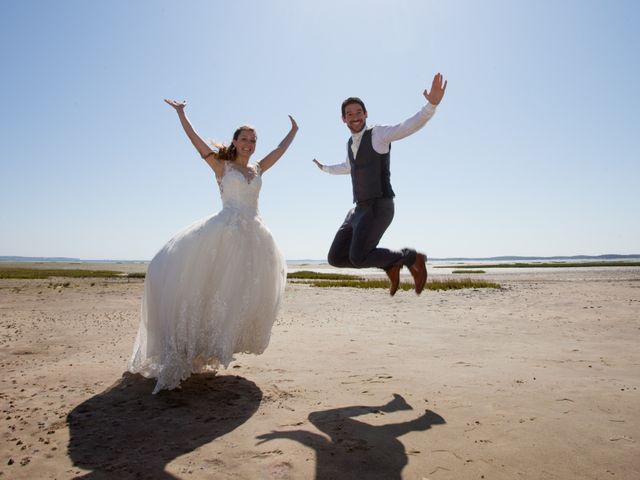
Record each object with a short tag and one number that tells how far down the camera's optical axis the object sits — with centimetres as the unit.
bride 438
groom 525
